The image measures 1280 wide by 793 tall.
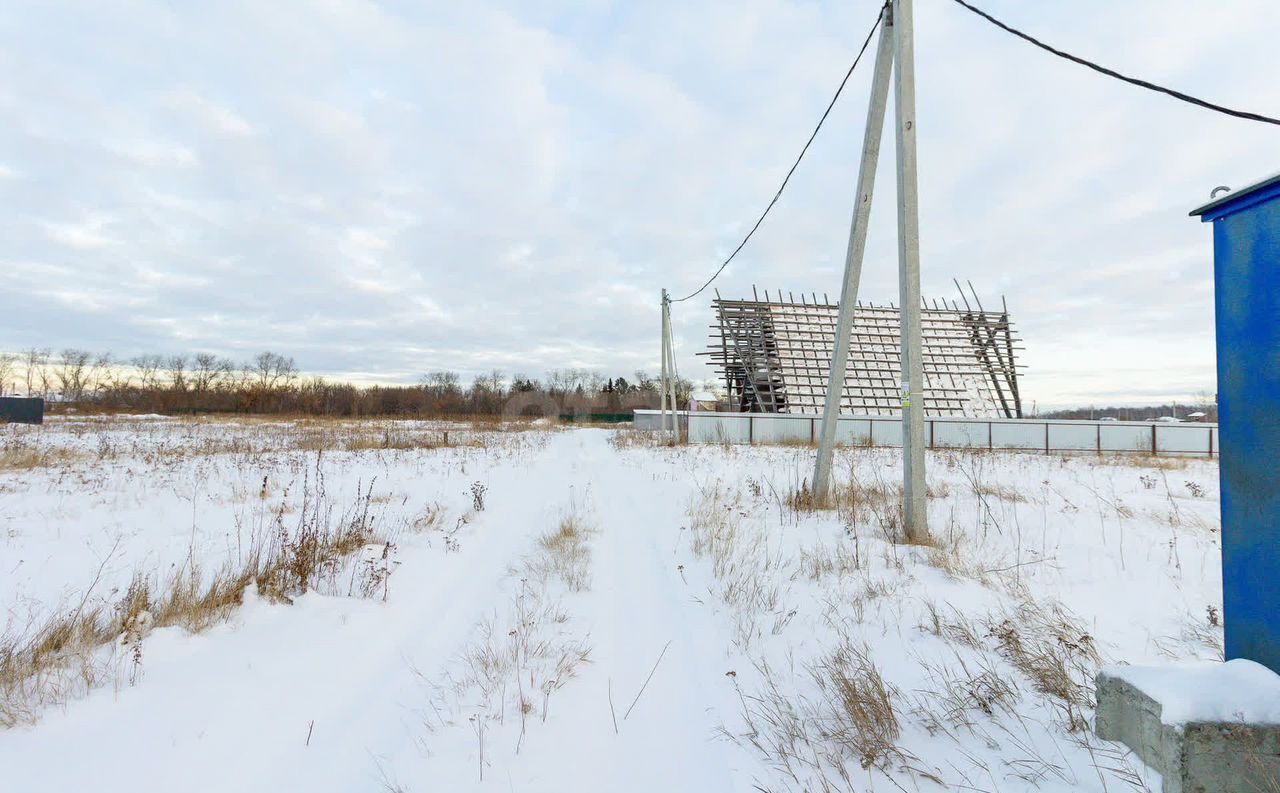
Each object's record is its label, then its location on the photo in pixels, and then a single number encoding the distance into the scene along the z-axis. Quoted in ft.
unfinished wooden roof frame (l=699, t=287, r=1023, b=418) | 88.94
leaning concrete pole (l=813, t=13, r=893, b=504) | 23.30
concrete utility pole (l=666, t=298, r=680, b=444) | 73.41
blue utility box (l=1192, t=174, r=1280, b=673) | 6.58
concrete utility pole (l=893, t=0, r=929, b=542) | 20.54
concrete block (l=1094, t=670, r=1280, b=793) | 5.74
